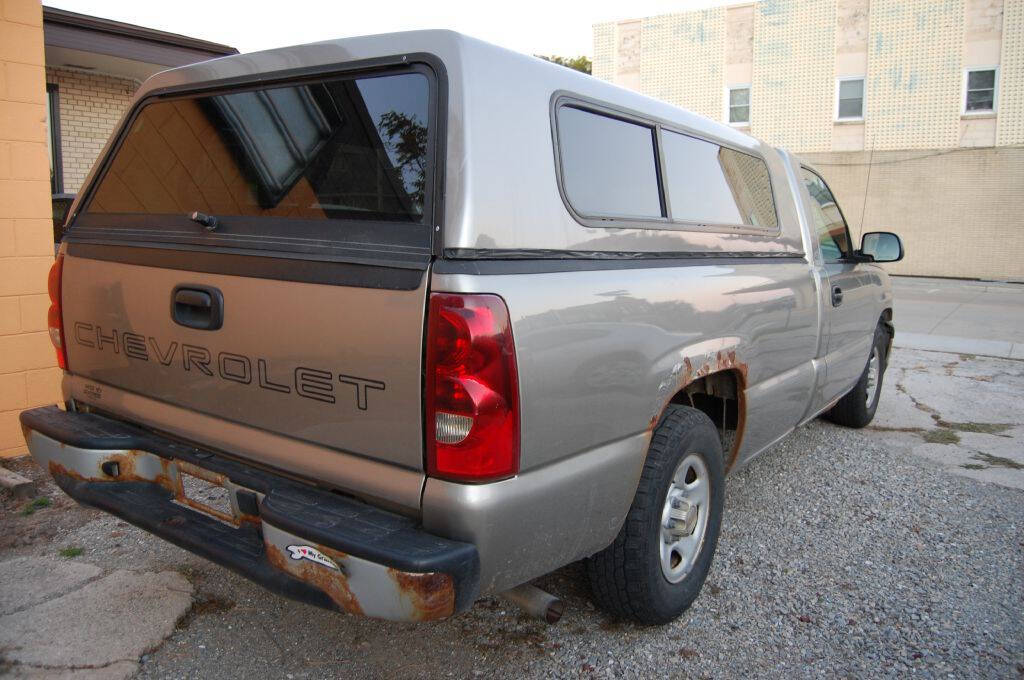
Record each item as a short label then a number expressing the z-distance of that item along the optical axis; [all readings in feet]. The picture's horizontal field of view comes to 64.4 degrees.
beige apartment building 74.08
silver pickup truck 7.00
